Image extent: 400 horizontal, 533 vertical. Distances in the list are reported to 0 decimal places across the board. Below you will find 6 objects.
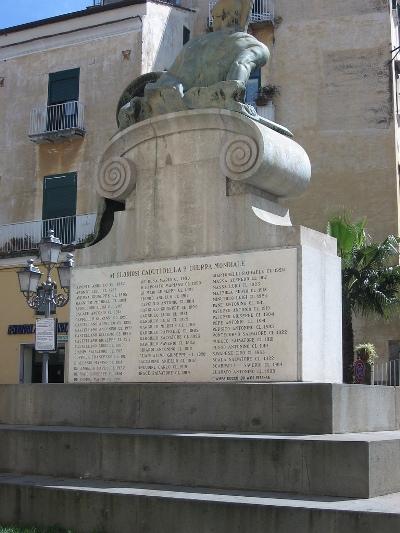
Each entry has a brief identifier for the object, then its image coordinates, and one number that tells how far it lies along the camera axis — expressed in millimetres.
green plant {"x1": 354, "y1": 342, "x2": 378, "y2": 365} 23875
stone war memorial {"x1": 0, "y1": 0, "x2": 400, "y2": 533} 6570
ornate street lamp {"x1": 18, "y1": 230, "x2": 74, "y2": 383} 17312
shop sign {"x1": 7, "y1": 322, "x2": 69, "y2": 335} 26500
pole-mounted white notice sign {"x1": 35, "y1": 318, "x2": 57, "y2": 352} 17188
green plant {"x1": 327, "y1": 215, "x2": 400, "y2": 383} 22500
